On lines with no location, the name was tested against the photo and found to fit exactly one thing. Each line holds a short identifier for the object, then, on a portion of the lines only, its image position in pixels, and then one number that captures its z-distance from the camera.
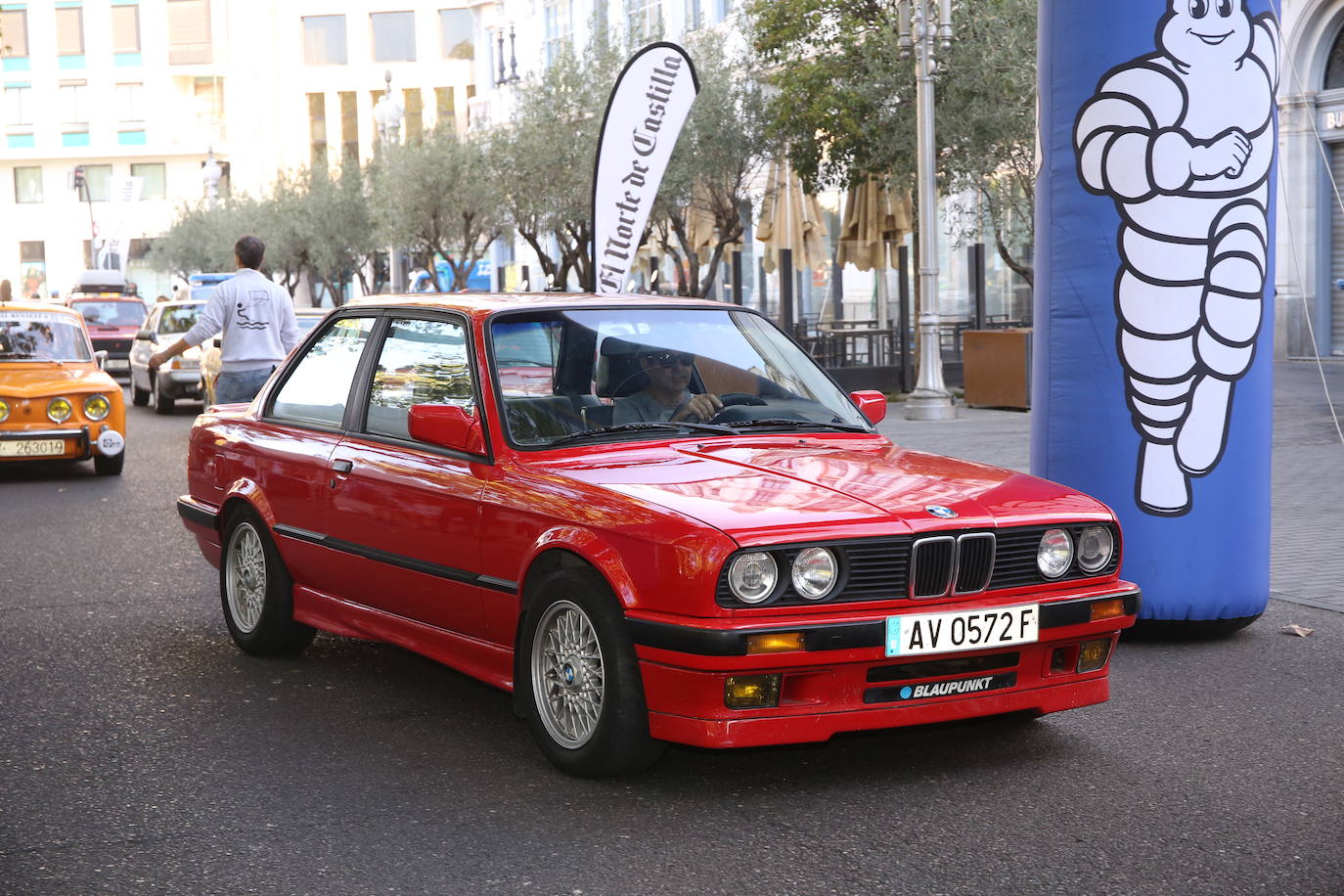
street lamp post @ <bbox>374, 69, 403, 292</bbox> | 37.88
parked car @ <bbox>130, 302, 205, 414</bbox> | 24.44
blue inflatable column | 7.07
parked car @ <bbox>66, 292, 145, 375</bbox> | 35.78
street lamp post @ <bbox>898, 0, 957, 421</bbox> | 19.98
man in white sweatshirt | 11.19
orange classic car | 14.82
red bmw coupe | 4.72
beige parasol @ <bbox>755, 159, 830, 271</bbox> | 27.48
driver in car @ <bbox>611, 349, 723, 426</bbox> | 5.84
